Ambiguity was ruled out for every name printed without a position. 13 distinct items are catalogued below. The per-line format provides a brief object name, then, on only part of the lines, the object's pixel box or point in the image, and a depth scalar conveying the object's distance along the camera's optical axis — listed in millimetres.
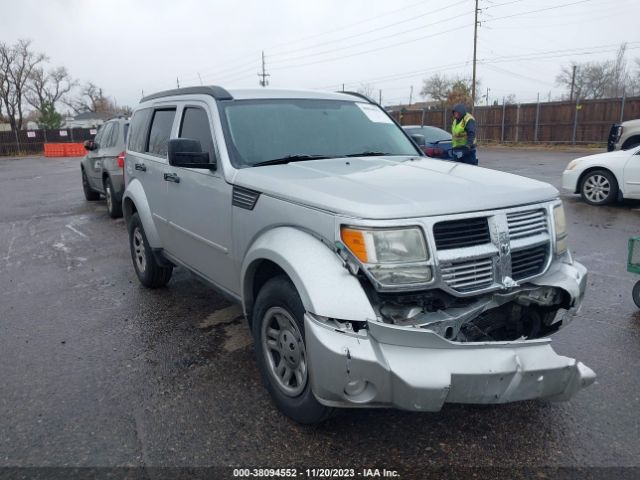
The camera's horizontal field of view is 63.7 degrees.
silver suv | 2465
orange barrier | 35375
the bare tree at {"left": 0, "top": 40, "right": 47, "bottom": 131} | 64312
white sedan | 9133
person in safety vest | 10039
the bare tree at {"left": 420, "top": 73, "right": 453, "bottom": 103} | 63947
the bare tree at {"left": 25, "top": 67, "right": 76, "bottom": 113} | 70250
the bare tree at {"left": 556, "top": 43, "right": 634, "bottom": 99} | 62562
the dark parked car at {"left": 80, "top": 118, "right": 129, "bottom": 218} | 9500
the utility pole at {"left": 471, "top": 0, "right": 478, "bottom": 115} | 34781
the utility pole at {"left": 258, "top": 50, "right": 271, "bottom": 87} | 64062
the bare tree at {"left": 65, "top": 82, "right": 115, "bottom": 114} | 94812
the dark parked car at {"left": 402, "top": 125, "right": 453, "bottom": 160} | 13406
